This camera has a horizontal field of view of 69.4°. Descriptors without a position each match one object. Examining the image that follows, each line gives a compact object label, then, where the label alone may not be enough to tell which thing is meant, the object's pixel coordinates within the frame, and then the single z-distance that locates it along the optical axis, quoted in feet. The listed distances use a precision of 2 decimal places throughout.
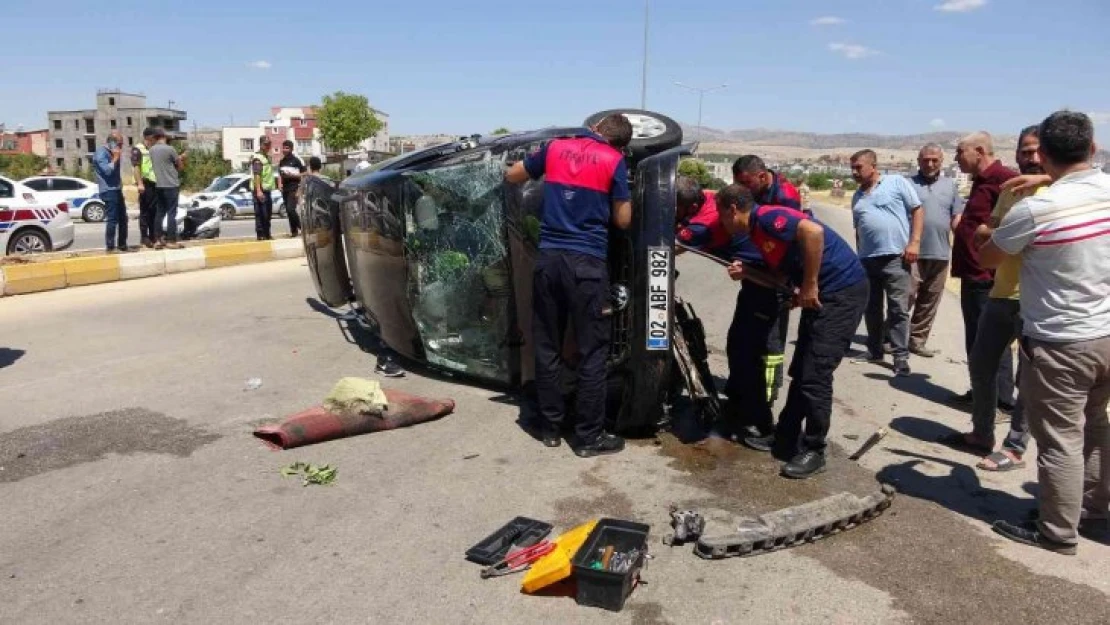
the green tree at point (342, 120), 214.90
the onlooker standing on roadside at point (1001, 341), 14.84
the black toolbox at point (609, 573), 9.92
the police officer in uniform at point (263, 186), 42.52
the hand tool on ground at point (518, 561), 10.62
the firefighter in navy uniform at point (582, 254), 14.39
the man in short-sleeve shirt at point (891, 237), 21.91
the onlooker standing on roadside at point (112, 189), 35.58
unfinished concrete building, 330.34
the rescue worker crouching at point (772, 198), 15.55
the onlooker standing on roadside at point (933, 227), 22.95
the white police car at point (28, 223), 37.76
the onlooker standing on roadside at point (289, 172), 39.11
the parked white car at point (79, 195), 68.44
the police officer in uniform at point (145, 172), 36.01
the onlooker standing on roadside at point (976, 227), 18.16
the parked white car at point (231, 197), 80.07
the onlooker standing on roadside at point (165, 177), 36.01
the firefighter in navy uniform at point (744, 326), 15.49
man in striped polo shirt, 10.91
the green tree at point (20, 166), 158.70
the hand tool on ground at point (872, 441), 14.60
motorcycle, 49.47
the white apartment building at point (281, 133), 328.19
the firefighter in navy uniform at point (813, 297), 13.96
